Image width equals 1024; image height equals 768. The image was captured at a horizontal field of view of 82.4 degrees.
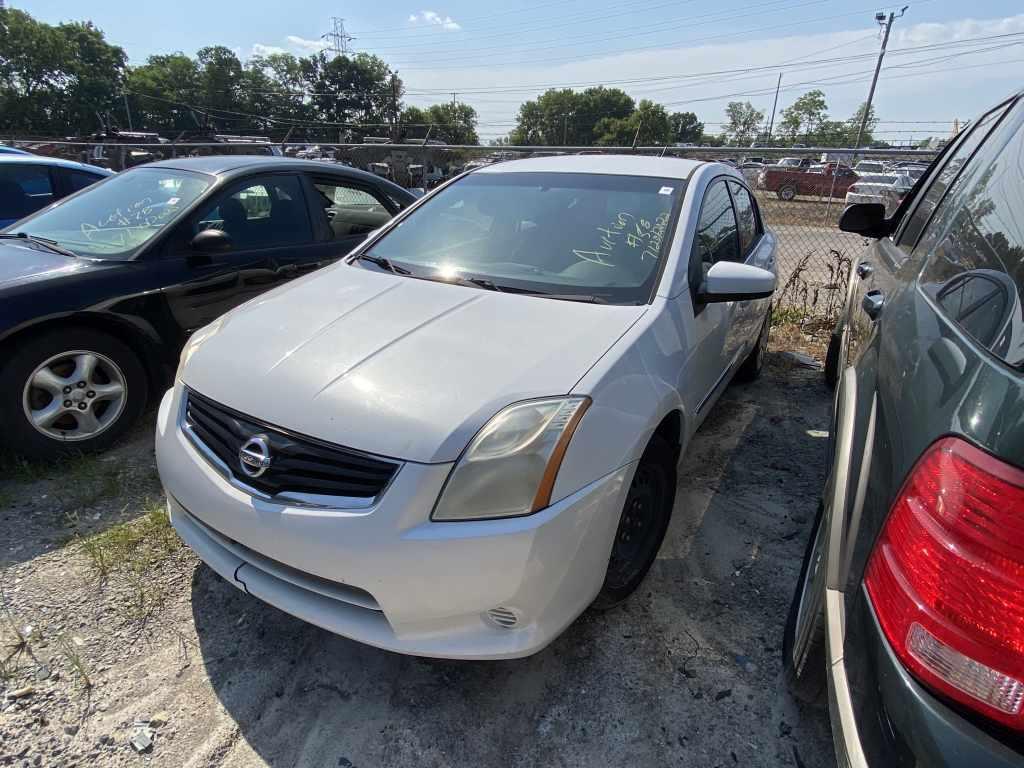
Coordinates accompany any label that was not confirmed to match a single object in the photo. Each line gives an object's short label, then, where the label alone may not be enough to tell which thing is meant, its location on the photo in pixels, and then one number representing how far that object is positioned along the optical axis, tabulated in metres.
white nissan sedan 1.60
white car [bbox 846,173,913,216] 14.02
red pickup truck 18.84
